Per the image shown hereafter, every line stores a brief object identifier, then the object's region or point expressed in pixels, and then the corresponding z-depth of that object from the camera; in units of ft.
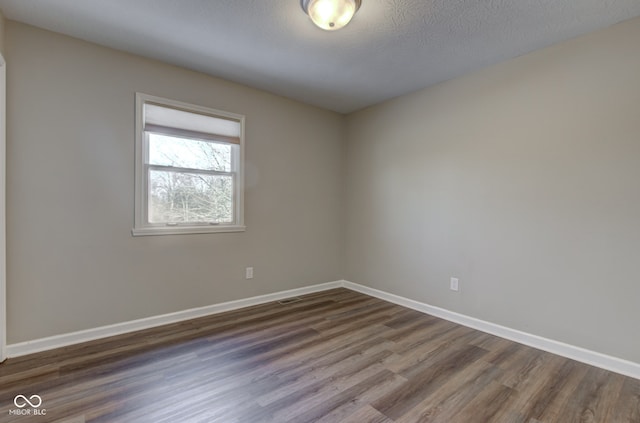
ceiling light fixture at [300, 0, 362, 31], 6.13
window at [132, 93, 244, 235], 9.10
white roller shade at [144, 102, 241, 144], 9.24
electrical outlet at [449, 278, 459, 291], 10.15
